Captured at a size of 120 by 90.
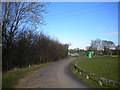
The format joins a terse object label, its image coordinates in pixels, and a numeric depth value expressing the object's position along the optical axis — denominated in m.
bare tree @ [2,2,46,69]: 13.62
